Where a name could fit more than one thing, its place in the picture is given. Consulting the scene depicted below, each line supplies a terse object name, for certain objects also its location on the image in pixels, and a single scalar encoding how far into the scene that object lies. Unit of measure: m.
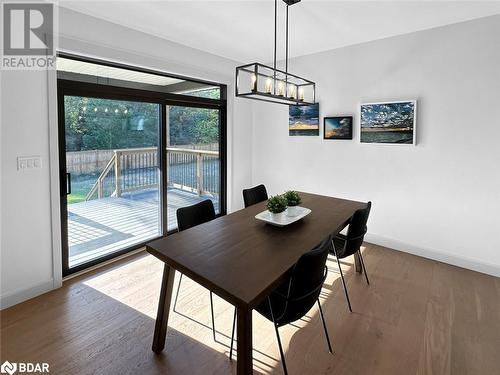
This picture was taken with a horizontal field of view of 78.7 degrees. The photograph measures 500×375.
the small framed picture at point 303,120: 4.40
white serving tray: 2.42
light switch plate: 2.58
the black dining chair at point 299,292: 1.69
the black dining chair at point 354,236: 2.57
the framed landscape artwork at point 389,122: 3.56
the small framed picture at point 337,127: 4.08
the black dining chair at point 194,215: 2.60
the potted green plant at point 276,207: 2.45
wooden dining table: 1.49
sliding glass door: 3.07
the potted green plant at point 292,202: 2.65
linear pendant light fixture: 2.25
